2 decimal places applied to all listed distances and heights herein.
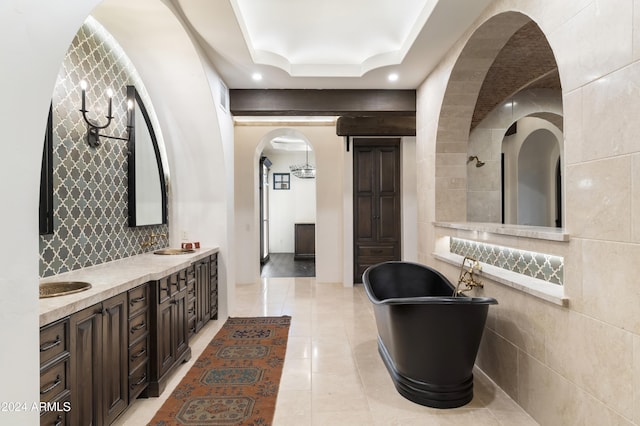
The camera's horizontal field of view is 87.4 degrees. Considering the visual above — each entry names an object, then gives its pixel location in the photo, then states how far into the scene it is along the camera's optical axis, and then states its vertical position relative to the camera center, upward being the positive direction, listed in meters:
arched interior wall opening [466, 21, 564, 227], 3.62 +1.23
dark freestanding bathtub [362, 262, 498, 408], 2.17 -0.88
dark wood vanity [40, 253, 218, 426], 1.53 -0.79
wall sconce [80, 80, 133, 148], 2.40 +0.70
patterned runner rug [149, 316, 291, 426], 2.19 -1.31
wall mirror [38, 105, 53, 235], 2.03 +0.18
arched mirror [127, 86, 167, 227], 3.19 +0.45
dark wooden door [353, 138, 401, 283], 6.06 +0.19
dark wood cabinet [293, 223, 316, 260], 9.33 -0.70
